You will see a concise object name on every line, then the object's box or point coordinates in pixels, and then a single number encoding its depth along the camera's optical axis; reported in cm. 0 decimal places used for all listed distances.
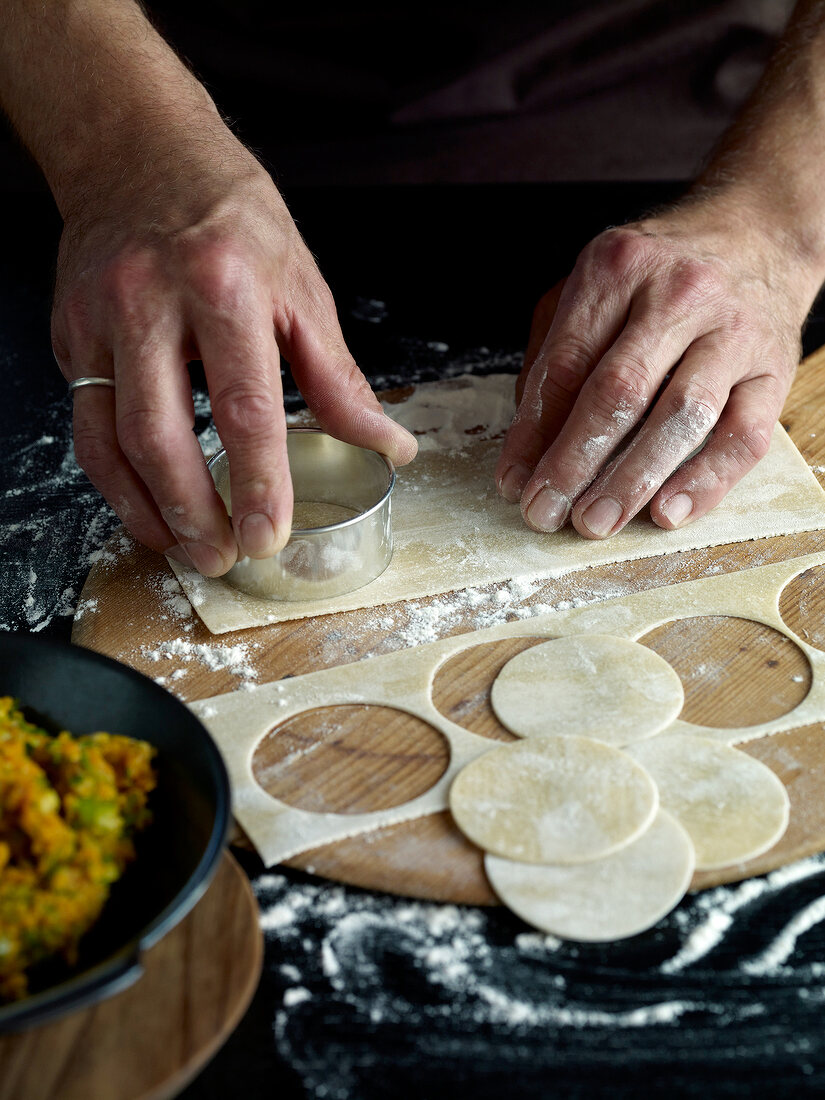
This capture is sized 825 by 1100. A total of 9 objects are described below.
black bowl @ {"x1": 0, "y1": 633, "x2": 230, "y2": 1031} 45
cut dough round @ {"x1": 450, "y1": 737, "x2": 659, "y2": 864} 54
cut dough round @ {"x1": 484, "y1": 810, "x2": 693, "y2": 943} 52
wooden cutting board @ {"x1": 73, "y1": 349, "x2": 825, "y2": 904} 55
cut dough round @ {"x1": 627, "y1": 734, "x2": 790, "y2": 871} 54
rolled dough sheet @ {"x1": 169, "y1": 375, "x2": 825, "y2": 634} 67
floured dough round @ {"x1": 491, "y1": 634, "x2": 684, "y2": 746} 59
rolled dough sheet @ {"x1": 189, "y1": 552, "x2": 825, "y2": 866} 56
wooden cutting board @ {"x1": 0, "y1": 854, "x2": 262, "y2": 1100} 47
